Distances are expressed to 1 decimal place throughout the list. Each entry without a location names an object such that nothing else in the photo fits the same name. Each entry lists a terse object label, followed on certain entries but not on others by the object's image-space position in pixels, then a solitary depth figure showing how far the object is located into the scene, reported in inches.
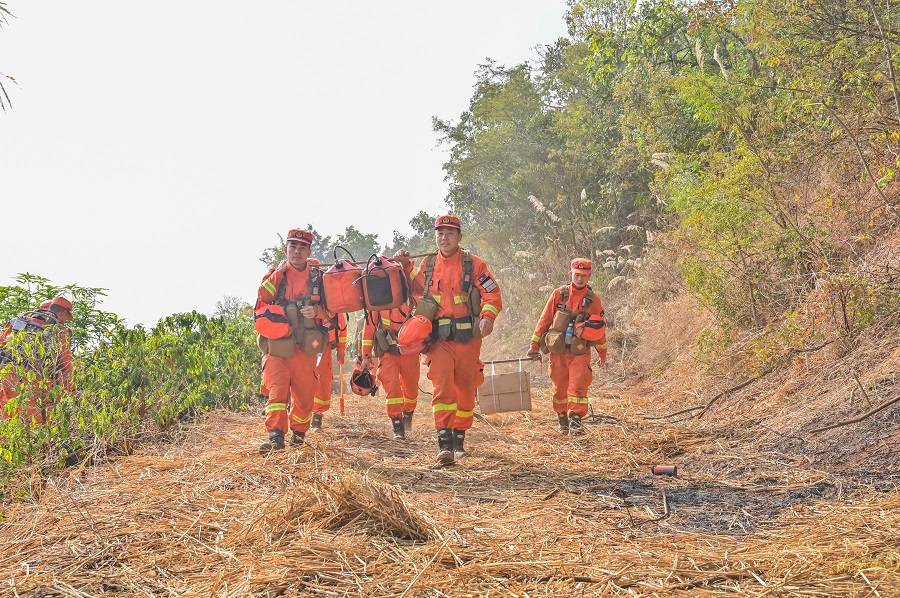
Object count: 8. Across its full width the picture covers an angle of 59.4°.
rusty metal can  236.8
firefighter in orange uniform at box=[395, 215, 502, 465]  283.3
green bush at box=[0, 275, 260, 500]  263.9
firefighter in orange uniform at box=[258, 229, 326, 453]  289.6
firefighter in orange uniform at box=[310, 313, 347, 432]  328.2
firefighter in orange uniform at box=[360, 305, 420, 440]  355.3
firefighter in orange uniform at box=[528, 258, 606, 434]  345.4
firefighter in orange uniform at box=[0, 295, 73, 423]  278.7
